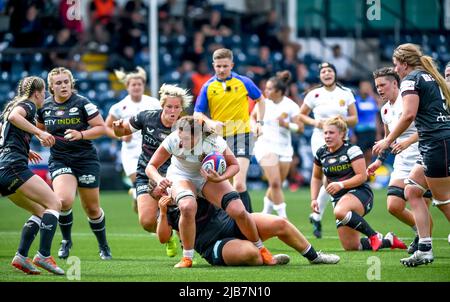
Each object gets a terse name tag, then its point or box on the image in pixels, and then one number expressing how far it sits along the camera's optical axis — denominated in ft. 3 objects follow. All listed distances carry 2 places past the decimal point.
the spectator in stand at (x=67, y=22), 76.38
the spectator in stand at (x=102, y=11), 79.82
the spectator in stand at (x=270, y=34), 84.43
